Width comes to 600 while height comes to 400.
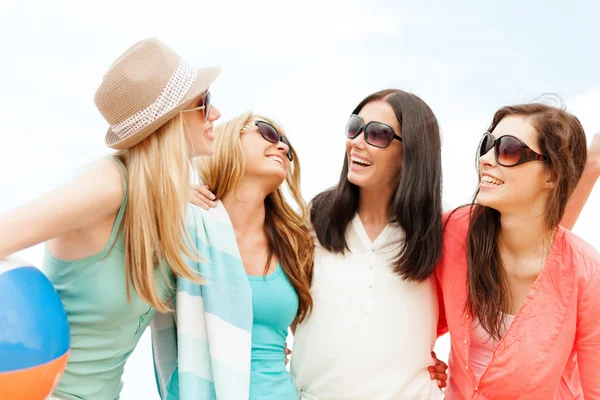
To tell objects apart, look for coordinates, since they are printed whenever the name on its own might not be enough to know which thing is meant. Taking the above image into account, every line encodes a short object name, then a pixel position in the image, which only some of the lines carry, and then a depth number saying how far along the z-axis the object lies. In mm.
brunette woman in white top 4250
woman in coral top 4129
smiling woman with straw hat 3227
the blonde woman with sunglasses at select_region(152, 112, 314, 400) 3984
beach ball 2869
